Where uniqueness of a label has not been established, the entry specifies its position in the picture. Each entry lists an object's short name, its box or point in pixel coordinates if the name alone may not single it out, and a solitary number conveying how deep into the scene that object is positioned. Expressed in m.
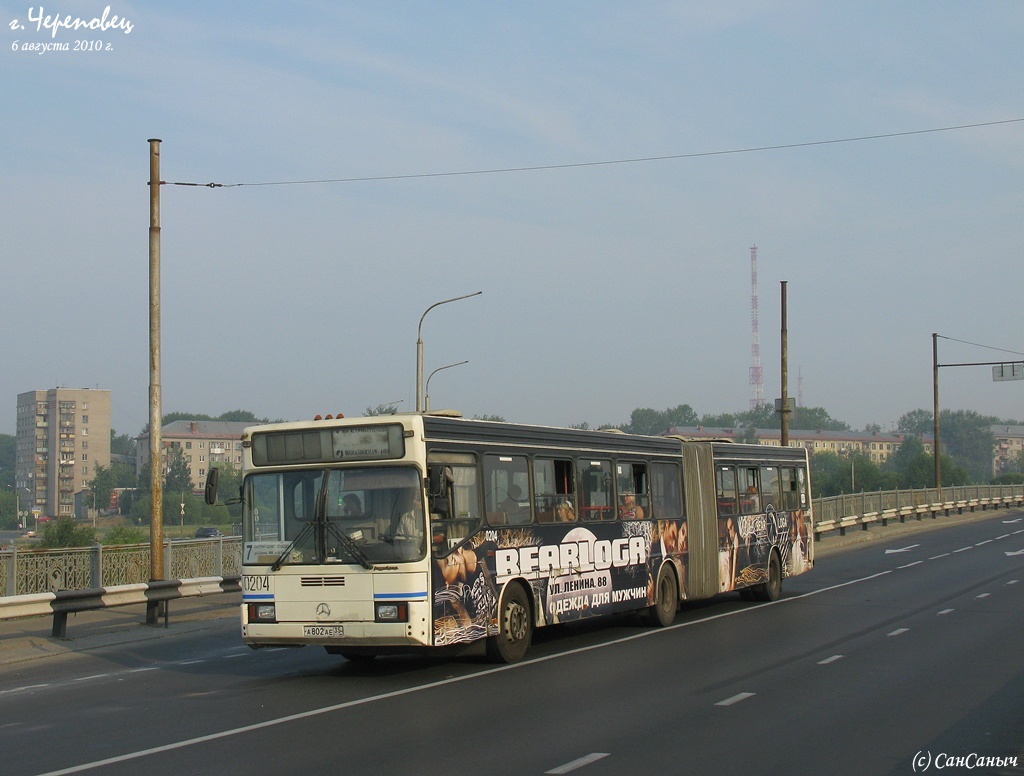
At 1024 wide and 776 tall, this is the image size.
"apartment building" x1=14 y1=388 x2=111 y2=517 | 152.38
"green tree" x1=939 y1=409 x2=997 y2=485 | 179.00
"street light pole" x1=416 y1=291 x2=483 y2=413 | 26.66
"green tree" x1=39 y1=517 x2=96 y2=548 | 44.50
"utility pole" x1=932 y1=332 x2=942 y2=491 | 56.48
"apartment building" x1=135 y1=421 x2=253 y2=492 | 157.00
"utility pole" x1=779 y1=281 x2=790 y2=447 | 38.71
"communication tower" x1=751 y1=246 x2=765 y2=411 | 180.88
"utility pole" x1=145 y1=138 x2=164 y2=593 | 18.95
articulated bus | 12.08
